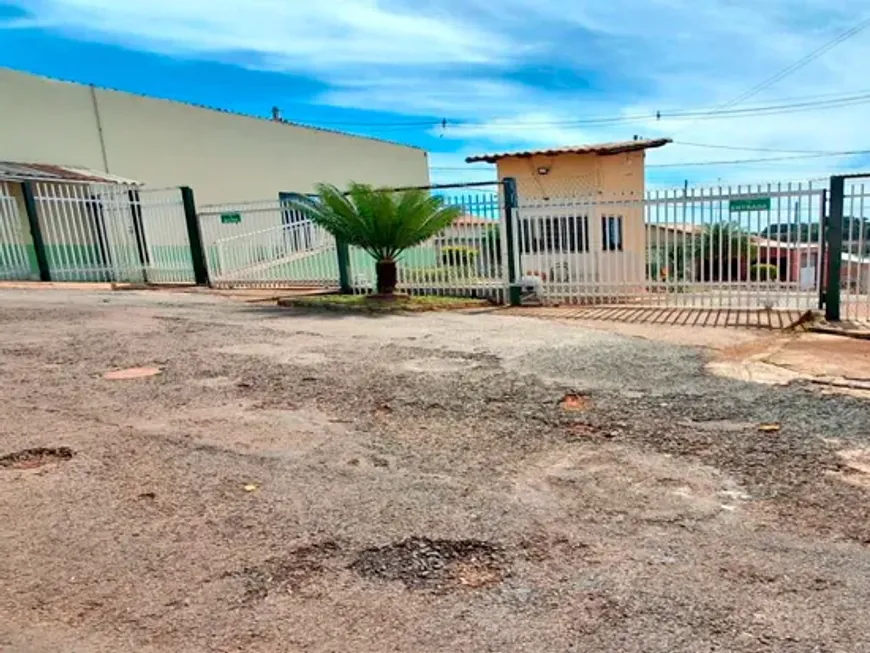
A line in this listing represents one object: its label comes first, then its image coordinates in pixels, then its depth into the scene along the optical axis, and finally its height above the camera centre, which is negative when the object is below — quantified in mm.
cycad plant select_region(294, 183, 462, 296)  11055 +424
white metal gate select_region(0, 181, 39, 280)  14516 +810
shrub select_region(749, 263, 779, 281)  9500 -958
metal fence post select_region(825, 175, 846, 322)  8508 -577
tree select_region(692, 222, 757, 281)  9695 -582
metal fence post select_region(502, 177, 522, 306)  10984 +64
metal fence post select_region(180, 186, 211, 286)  13977 +473
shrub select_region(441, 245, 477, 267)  11719 -369
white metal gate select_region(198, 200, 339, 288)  13531 +107
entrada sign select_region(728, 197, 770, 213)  9164 +111
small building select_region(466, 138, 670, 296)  10695 -284
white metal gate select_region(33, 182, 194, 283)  14500 +770
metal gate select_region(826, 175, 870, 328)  8453 -730
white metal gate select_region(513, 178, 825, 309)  9211 -575
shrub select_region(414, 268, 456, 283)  12025 -722
